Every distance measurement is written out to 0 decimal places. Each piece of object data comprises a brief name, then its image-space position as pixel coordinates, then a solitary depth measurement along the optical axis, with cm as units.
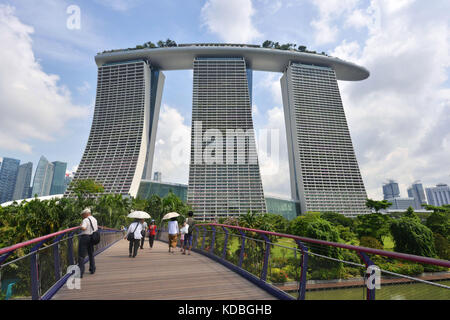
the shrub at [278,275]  472
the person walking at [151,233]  1399
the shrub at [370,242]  3636
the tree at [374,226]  4488
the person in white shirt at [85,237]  622
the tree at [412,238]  3019
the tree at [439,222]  3866
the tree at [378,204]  5347
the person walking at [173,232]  1105
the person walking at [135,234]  990
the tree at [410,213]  4994
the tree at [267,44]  11994
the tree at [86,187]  5947
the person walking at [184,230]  1095
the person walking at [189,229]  1087
